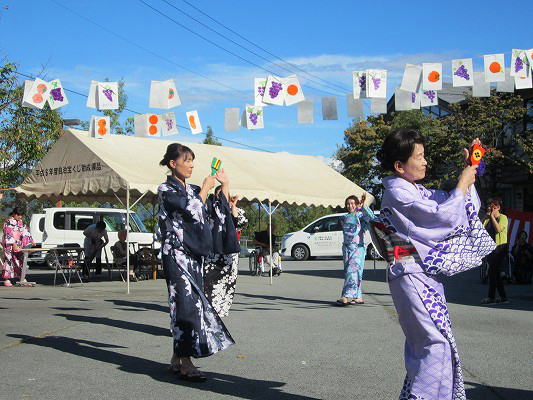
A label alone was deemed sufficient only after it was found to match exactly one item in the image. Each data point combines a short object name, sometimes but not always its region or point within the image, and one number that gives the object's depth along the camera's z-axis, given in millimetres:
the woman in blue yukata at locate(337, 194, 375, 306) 10406
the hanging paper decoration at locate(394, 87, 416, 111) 10789
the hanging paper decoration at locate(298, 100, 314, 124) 11469
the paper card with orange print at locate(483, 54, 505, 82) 9891
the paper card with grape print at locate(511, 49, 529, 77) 9867
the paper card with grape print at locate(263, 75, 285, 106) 11125
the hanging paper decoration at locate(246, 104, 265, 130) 12266
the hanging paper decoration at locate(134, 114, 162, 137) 13000
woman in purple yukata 3596
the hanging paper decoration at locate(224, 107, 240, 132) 12367
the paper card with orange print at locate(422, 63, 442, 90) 10102
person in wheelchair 18062
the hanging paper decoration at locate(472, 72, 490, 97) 10125
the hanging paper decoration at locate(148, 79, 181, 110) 11484
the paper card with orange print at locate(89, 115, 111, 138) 13133
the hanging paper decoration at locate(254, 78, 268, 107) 11148
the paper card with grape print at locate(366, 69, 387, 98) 10688
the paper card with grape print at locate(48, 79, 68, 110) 11570
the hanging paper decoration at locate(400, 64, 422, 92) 10234
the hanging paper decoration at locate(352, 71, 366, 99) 10773
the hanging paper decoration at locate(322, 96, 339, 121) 11578
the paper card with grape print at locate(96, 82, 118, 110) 11617
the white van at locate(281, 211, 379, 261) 24781
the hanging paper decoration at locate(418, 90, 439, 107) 10609
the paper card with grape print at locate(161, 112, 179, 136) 12906
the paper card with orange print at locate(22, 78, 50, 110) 11445
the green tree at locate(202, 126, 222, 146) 37625
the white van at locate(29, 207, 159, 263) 20784
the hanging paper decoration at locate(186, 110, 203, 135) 12947
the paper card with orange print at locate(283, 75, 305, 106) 11219
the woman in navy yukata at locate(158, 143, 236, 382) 5227
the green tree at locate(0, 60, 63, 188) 17594
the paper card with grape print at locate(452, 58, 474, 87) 10000
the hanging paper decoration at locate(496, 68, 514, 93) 10172
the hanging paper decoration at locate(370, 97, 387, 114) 10961
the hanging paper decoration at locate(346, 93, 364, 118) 11078
